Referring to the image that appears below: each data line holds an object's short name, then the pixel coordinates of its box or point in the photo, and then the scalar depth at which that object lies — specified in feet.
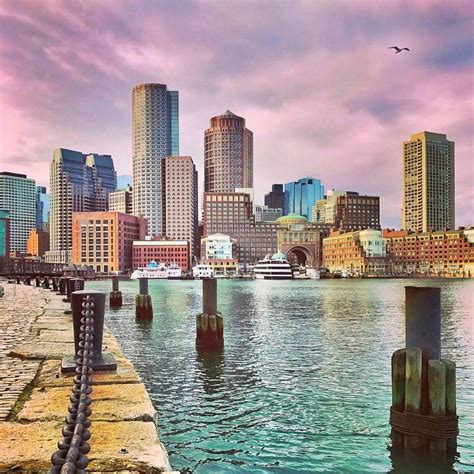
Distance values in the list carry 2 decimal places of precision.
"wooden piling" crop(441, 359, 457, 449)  37.50
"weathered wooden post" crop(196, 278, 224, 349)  93.76
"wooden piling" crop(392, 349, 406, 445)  38.55
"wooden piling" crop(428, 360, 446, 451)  37.06
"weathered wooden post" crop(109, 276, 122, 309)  210.61
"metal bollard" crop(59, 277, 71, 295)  143.54
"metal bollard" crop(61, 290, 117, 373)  32.68
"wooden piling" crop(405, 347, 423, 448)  37.73
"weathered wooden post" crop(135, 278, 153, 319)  156.35
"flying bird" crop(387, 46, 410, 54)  152.56
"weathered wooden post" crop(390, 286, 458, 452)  37.40
